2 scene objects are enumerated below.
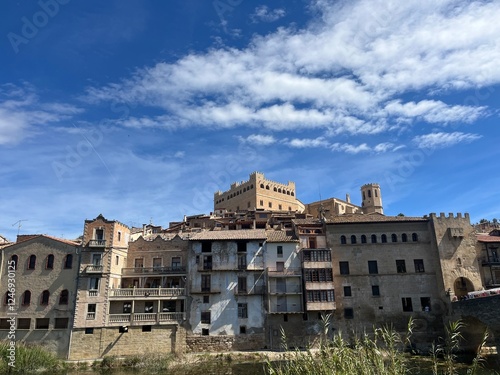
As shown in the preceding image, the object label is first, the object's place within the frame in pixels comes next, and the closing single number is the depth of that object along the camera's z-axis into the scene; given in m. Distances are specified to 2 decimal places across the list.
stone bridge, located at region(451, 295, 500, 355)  35.31
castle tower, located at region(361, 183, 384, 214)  116.75
